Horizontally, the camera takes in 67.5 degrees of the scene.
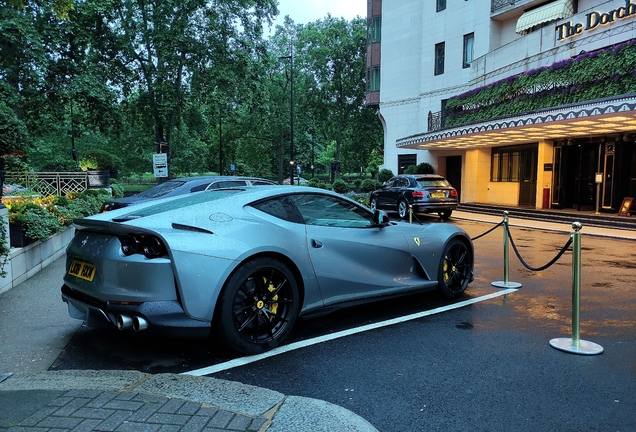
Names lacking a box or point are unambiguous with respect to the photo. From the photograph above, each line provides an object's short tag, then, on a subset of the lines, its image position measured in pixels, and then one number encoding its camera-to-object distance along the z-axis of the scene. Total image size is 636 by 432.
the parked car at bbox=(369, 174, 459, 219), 17.34
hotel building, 17.14
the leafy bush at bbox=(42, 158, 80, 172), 24.41
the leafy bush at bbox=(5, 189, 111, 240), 7.13
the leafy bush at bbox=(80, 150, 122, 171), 24.98
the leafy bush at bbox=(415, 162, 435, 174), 28.83
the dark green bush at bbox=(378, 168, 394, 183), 32.06
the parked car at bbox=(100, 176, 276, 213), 9.59
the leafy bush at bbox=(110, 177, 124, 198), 24.27
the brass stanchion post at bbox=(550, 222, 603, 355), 4.14
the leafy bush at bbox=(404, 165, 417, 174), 28.77
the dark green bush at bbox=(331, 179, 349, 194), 30.78
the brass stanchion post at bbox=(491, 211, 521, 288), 6.65
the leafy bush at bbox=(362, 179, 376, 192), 30.66
